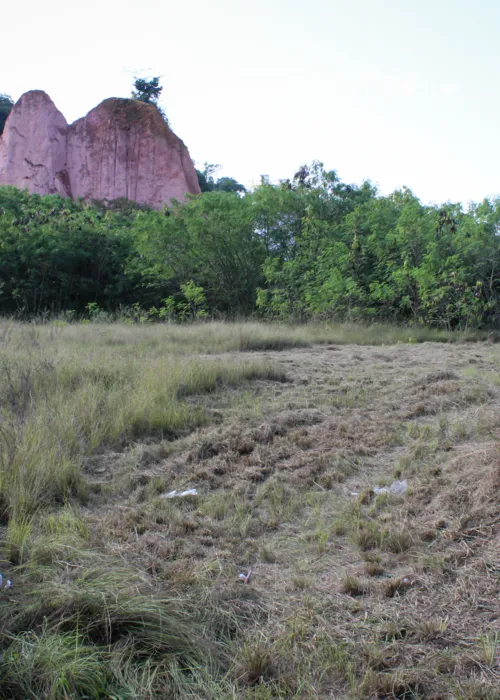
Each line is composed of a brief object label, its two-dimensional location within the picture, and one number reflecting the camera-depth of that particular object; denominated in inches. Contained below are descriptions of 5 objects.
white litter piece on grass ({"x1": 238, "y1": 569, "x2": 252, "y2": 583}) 112.0
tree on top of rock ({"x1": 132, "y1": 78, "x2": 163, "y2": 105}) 1342.3
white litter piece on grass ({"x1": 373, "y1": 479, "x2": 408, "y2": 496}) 149.5
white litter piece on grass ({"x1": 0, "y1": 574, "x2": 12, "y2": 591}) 99.1
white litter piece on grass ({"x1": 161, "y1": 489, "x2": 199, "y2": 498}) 152.0
